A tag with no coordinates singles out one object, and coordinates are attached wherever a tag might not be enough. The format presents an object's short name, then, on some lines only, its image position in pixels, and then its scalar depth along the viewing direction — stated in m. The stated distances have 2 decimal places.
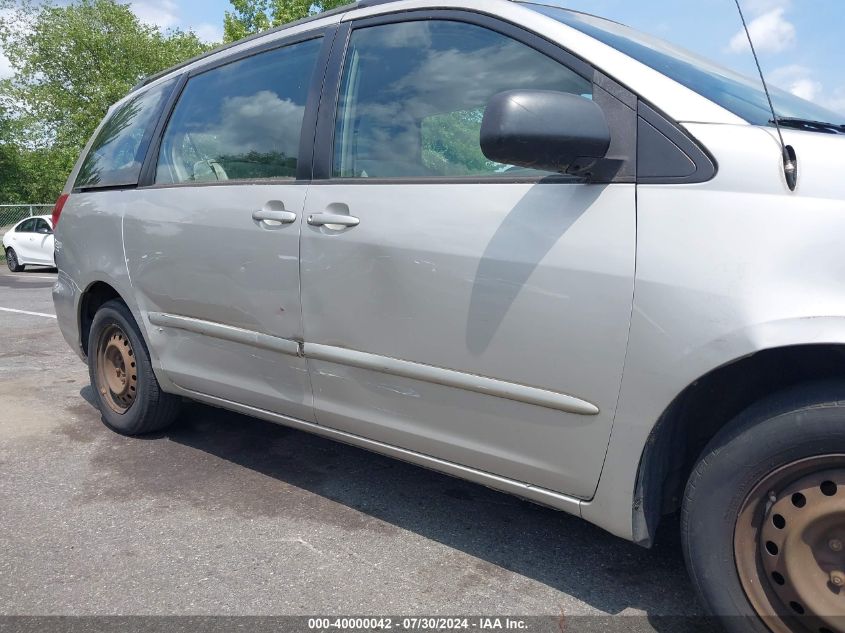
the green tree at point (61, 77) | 30.36
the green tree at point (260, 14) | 24.58
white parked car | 16.82
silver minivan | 1.81
